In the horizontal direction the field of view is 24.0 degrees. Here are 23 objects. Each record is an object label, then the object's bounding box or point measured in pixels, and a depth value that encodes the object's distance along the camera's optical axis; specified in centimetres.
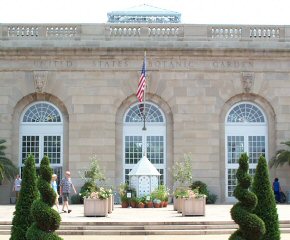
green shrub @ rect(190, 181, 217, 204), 3331
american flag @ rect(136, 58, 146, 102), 3134
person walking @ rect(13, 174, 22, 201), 3122
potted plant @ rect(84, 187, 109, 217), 2441
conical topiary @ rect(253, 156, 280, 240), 1548
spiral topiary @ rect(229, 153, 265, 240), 1469
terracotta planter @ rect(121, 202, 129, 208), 3040
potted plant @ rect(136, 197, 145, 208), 3011
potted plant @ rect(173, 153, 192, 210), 2762
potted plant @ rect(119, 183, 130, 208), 3033
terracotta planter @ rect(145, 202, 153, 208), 3025
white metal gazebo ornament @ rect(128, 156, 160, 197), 3053
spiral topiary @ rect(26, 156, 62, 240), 1440
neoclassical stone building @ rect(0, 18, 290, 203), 3434
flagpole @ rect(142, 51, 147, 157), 3190
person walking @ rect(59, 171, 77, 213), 2620
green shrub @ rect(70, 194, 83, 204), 3347
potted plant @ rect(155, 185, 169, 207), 3038
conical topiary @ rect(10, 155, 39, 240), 1556
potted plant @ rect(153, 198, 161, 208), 3020
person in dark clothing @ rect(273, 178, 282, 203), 3359
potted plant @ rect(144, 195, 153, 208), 3023
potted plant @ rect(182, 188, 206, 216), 2438
